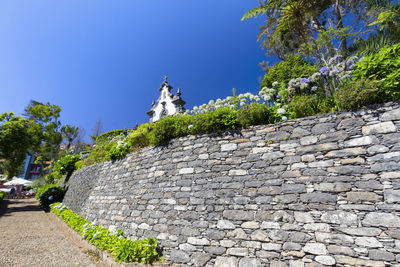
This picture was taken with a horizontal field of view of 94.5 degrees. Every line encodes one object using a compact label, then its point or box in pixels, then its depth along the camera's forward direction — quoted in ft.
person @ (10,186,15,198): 67.79
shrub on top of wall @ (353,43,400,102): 10.59
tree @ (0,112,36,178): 41.24
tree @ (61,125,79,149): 77.39
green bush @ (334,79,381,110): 11.15
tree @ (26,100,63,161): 65.67
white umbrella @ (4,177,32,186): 65.44
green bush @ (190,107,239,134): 16.16
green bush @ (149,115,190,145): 19.13
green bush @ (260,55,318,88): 36.88
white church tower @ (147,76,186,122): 61.98
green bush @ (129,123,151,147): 23.16
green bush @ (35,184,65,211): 40.50
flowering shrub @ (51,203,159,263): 13.48
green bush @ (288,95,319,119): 14.06
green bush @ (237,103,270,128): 15.07
